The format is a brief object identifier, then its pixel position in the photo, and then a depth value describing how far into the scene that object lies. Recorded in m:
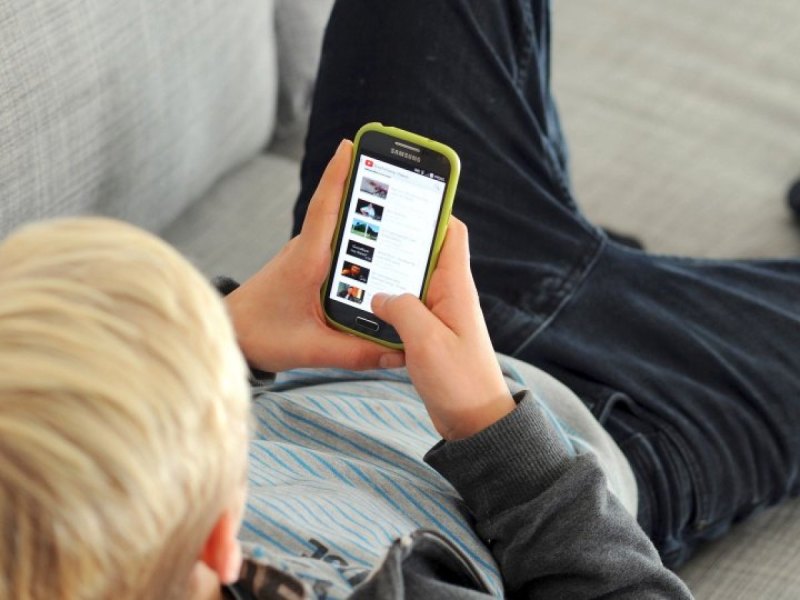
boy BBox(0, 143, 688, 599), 0.97
